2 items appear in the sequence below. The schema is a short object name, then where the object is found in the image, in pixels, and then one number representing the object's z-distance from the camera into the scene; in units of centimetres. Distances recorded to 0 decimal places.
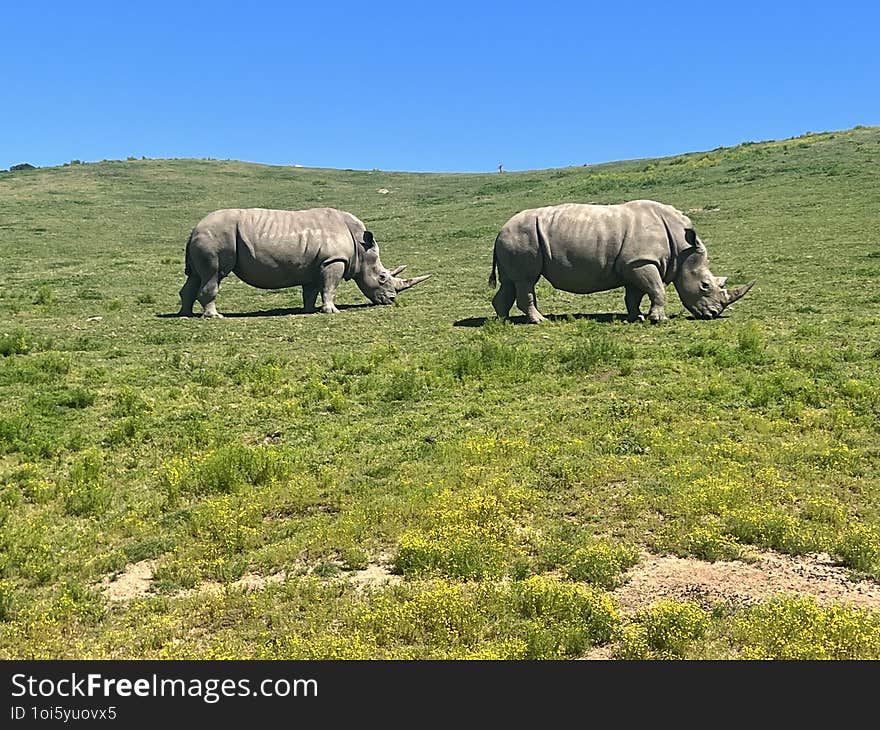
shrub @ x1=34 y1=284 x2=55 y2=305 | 2406
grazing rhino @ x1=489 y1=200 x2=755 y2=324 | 1777
